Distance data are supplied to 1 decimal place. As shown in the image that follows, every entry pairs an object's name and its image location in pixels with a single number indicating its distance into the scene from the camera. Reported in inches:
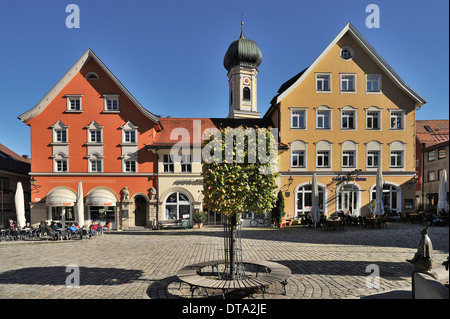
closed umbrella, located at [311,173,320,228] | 762.8
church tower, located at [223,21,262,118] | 1551.4
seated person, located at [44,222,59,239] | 648.9
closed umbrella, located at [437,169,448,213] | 638.8
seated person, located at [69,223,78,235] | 658.8
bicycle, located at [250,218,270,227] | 880.9
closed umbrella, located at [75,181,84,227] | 677.3
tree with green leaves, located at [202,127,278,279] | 266.2
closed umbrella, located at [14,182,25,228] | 652.7
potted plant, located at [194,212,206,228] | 858.1
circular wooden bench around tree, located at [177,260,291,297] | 245.8
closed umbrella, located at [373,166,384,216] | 735.7
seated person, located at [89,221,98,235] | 717.1
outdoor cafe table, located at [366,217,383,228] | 749.9
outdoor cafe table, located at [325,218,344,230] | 725.3
